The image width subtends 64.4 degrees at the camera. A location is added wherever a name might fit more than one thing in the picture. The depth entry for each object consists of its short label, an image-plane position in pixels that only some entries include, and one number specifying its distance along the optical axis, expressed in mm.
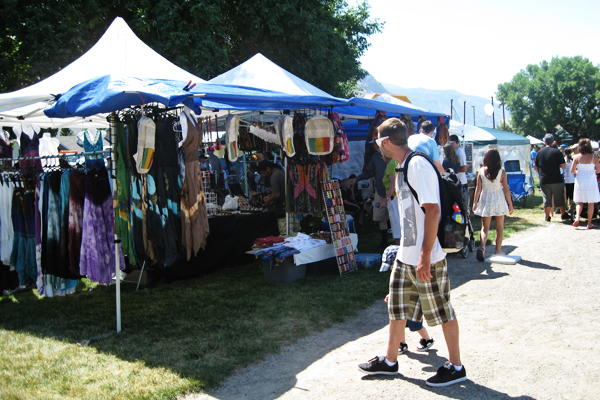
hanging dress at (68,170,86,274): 4883
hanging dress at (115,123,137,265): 4609
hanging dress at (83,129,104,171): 4993
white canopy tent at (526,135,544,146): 22472
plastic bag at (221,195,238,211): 7902
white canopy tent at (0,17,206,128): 6668
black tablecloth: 6830
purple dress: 4758
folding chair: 13688
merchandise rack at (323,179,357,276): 6578
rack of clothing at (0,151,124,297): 4793
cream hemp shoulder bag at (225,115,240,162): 6852
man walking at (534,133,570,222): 10234
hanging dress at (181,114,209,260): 4734
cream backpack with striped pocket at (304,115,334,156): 6547
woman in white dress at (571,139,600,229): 9273
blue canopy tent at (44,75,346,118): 4215
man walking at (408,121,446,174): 5617
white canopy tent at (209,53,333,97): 7738
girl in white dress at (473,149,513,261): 6781
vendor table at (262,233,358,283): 6207
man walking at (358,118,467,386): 2947
